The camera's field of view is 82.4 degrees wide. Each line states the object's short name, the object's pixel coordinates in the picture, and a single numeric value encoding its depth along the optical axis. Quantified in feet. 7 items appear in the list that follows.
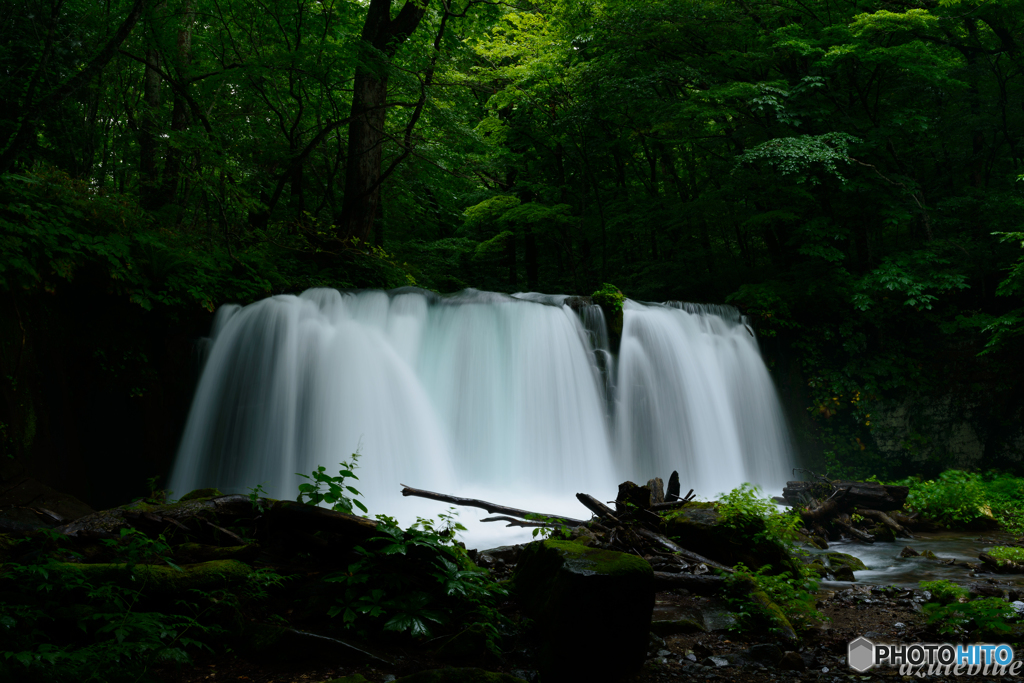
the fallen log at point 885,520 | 25.29
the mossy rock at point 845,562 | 18.69
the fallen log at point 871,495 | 27.81
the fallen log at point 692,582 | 14.47
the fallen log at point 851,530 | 23.75
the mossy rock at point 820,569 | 17.52
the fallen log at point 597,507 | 17.48
